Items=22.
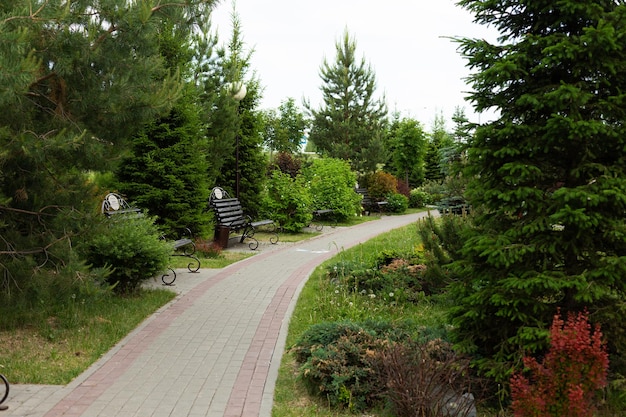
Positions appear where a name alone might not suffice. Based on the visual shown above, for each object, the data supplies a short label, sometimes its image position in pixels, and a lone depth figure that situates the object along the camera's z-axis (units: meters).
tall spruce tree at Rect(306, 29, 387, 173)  32.31
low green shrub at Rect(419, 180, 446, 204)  31.58
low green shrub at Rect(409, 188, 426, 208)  32.56
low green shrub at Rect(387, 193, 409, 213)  28.34
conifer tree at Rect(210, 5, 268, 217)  18.28
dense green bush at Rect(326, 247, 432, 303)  8.36
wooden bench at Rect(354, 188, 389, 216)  27.88
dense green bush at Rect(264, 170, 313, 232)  17.64
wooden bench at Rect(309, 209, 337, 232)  20.86
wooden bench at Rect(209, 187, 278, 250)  14.62
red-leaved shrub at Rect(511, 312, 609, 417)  3.55
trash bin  14.40
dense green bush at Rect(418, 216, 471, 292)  7.43
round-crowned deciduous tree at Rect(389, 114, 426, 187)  32.84
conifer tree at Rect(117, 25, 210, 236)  12.27
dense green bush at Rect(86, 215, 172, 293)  7.69
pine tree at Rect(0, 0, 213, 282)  5.46
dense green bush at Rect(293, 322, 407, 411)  4.79
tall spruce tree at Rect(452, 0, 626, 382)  4.26
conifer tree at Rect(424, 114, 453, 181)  37.66
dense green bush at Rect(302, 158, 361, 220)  22.24
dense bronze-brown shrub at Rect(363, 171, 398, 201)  29.20
